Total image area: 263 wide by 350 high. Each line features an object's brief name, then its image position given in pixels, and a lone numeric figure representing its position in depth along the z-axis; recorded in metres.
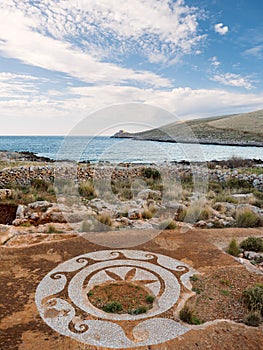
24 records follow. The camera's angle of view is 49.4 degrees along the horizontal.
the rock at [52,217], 8.91
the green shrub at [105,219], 8.22
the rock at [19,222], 8.36
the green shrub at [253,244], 6.56
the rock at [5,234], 6.71
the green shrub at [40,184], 13.73
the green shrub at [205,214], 9.42
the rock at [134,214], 9.38
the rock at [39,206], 9.98
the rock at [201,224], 8.71
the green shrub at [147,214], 9.40
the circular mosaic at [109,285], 3.55
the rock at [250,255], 6.17
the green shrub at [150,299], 4.32
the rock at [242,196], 12.59
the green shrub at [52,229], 7.59
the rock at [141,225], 8.14
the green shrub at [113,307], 4.05
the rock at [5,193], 11.51
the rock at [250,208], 9.81
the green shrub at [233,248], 6.36
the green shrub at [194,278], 5.04
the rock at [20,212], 9.04
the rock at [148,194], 12.38
